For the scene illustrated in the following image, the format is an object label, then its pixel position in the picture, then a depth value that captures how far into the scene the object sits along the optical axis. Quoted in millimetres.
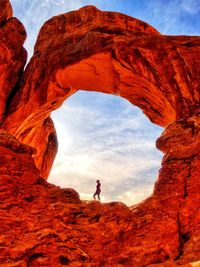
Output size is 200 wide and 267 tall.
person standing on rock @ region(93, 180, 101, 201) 13215
